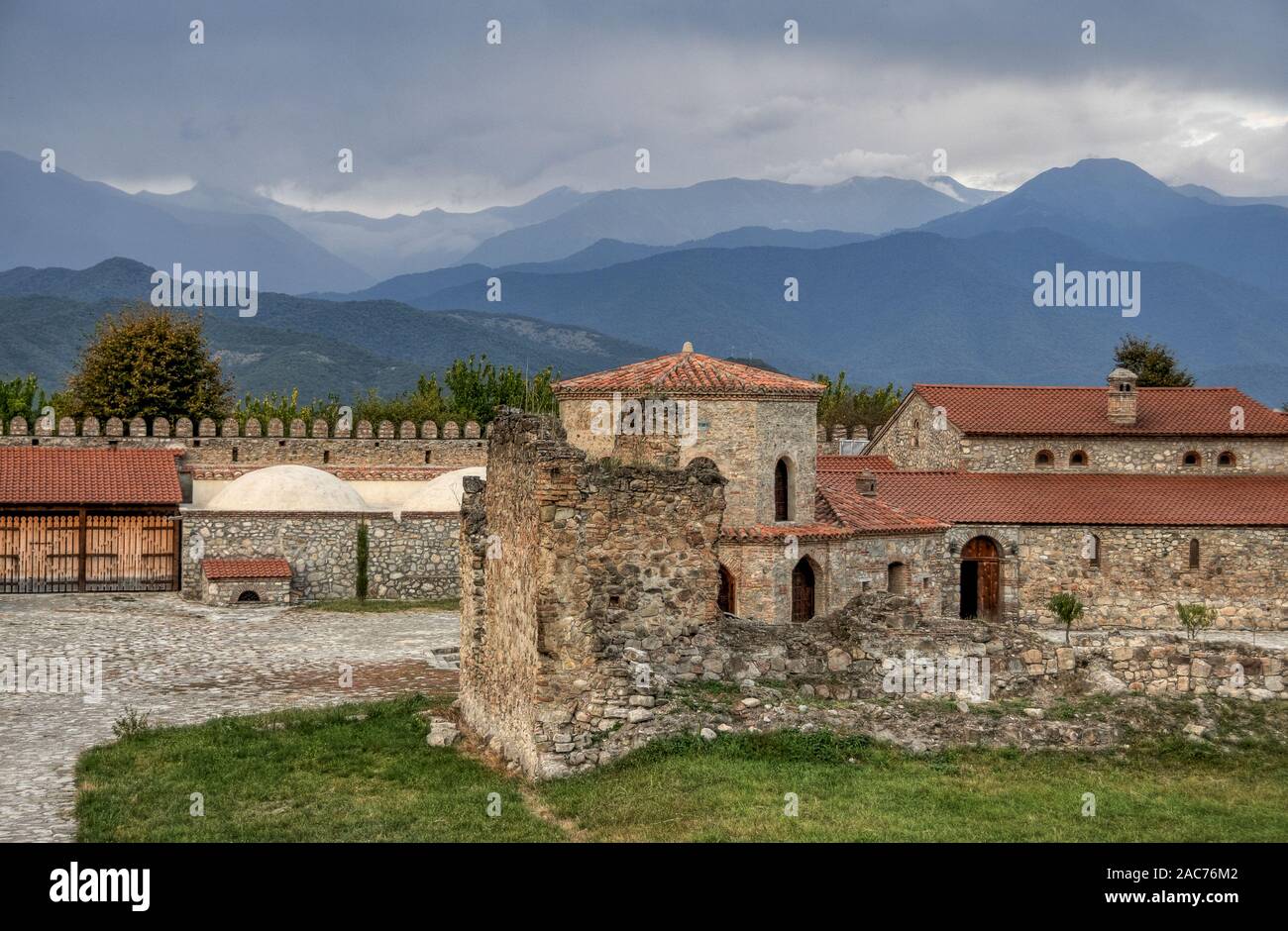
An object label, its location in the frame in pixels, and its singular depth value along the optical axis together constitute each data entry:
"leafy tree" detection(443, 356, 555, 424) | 68.31
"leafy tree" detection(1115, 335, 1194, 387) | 61.81
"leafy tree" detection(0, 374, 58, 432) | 60.34
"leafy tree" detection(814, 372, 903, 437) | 66.50
